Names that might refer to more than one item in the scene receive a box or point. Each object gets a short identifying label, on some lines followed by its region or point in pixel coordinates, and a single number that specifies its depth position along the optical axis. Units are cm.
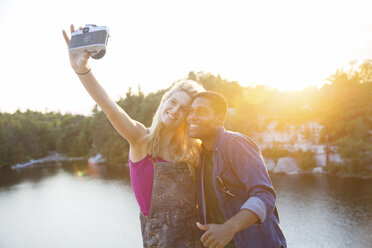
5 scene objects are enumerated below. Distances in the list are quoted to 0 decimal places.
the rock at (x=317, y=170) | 2892
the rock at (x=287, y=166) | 3034
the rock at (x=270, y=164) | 3143
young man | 137
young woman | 213
